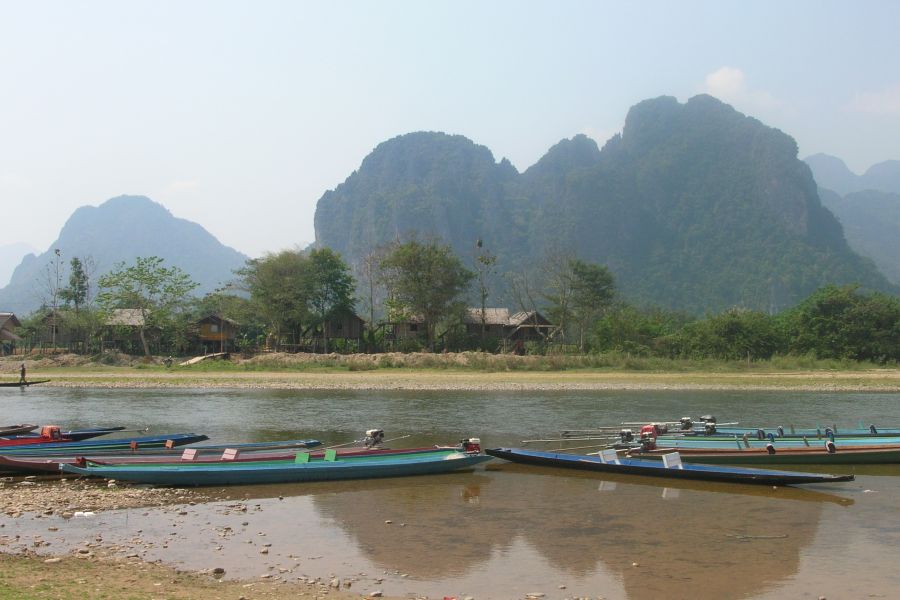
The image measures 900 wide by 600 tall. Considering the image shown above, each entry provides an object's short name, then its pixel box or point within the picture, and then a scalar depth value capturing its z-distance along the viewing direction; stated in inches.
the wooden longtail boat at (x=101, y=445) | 723.4
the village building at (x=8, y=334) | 2699.3
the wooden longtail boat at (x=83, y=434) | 803.4
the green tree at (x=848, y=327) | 2015.3
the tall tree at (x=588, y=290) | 2642.7
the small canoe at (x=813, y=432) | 780.0
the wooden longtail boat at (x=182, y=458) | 651.1
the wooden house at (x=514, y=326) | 2743.6
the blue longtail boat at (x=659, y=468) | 608.7
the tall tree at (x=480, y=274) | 2669.8
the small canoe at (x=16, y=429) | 855.1
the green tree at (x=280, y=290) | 2501.2
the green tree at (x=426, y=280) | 2492.6
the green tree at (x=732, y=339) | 2048.5
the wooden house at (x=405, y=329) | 2610.7
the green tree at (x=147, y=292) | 2522.1
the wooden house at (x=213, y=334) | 2741.1
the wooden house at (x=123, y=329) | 2608.3
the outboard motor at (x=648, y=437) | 726.5
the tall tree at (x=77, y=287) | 3307.1
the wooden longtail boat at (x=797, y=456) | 708.7
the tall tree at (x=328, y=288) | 2596.0
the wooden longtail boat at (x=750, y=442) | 741.9
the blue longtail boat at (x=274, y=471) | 625.3
